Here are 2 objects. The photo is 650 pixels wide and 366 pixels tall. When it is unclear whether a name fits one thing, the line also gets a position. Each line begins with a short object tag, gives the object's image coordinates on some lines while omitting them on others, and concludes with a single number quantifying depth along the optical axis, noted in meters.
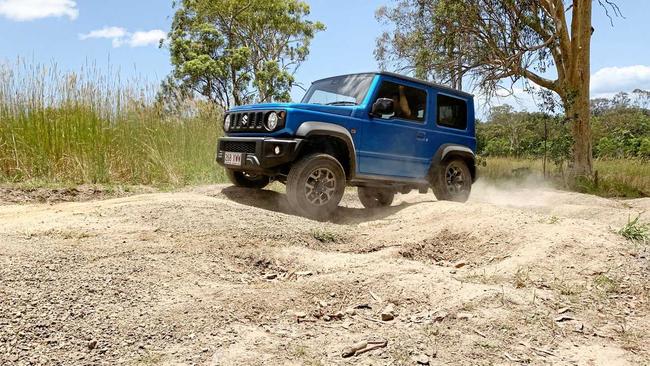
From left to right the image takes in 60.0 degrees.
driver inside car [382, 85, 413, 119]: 7.46
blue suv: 6.52
